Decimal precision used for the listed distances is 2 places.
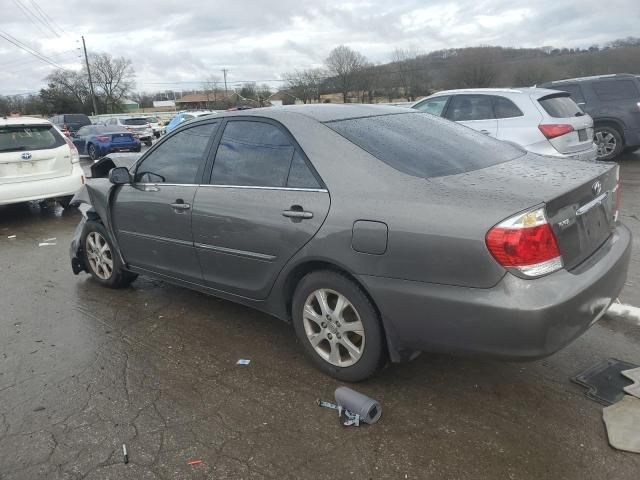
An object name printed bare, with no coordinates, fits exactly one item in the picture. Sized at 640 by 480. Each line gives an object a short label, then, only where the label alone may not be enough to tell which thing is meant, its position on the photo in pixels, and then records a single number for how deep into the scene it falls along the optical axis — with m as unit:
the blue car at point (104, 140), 20.33
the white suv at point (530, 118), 7.63
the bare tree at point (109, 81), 76.94
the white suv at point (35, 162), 7.89
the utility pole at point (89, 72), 59.10
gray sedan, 2.46
